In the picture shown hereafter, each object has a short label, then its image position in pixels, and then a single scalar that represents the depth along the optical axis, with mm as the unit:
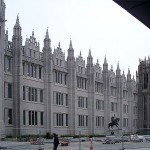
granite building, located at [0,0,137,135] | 58031
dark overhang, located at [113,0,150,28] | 6637
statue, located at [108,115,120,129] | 76125
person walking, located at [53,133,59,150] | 25281
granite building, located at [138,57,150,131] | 91750
